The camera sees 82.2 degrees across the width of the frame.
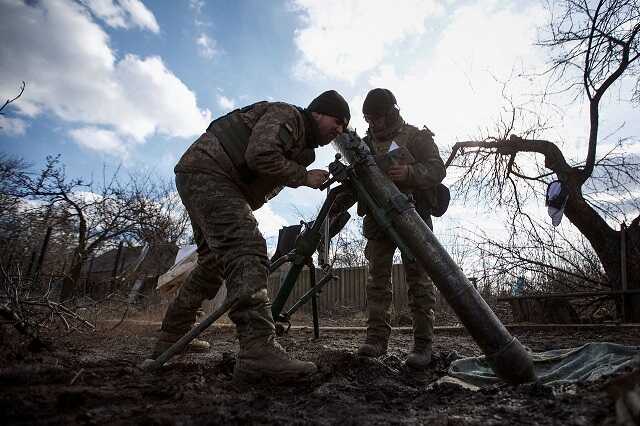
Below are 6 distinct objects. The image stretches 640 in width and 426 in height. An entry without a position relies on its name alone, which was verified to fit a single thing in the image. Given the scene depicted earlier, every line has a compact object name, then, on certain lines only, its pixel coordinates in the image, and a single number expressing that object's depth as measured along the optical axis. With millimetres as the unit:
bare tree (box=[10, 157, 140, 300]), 12422
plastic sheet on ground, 1906
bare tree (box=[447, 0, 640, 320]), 6176
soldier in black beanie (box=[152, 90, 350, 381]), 1939
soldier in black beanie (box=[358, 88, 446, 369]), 2762
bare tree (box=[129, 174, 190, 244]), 13883
